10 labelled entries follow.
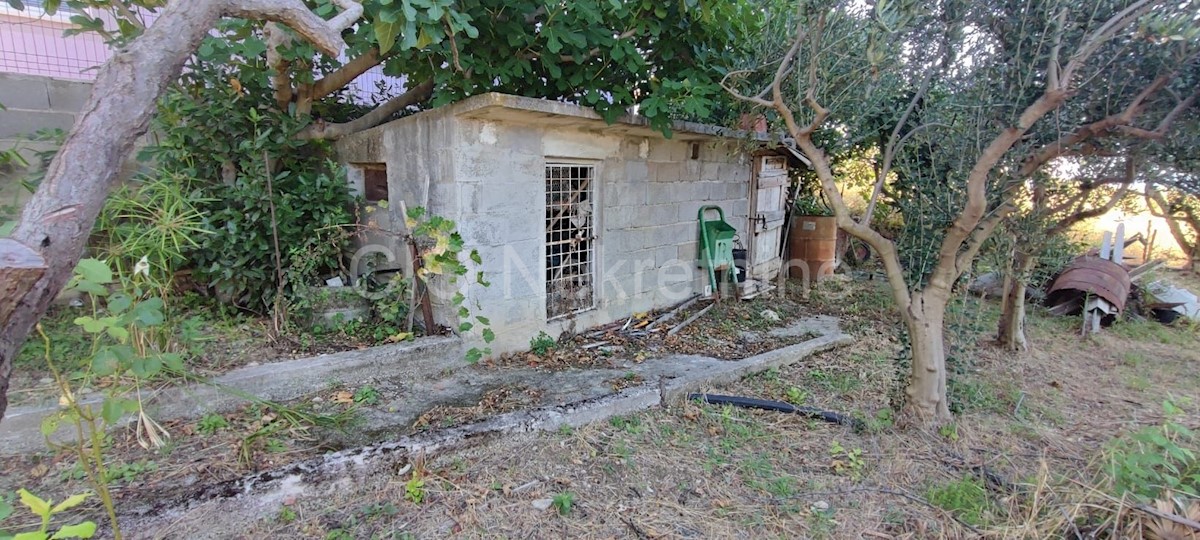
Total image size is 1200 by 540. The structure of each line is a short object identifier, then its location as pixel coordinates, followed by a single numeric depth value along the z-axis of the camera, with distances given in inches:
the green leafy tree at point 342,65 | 67.3
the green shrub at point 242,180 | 166.4
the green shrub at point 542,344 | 192.0
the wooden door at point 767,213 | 295.7
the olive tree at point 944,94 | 114.8
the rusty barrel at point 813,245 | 336.5
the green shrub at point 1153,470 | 92.6
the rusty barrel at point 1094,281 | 245.7
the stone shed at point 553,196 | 167.0
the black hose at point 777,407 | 145.3
